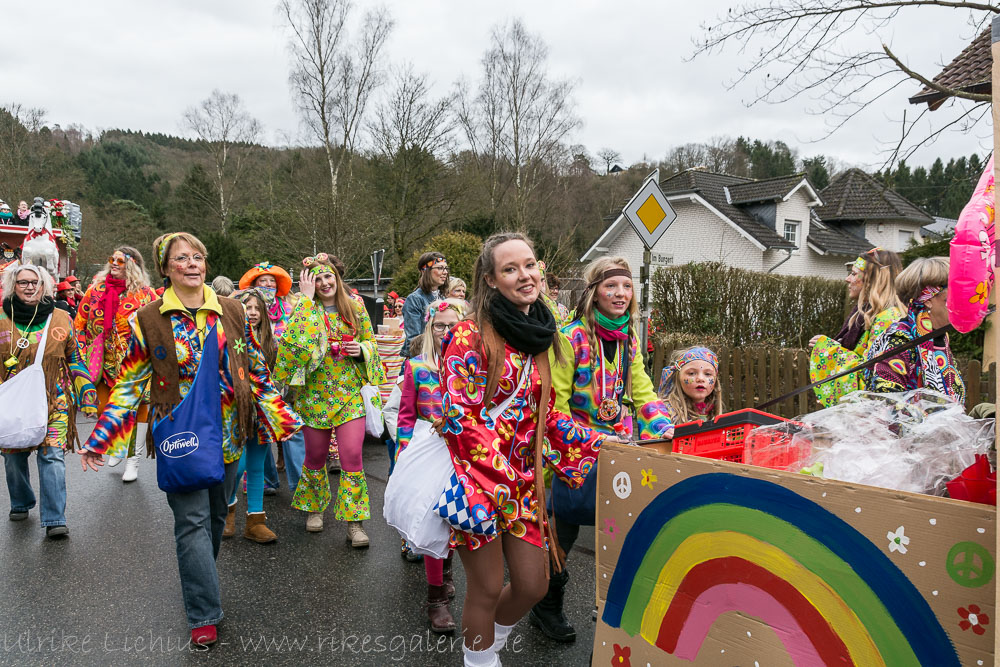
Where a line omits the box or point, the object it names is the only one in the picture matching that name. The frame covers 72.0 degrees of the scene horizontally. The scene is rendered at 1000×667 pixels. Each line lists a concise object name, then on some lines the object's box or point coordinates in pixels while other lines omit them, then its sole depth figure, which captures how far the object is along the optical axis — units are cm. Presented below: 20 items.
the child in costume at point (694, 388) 379
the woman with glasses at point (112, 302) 621
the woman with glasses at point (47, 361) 502
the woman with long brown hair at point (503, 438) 249
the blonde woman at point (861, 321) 423
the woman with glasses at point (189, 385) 337
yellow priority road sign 726
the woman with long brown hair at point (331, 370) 478
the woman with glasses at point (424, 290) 631
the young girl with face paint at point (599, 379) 322
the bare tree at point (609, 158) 4721
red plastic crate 238
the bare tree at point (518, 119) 3006
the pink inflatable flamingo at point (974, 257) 157
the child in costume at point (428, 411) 348
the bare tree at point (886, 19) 739
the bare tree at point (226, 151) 3597
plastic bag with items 180
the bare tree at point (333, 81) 2611
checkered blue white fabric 240
